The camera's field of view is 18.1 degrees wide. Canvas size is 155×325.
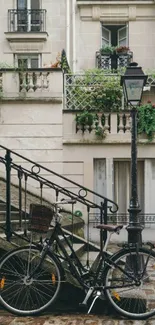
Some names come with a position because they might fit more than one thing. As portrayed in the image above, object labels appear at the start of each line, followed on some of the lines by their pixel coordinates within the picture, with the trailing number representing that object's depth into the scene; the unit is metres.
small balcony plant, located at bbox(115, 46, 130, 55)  18.27
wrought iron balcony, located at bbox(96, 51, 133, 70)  18.19
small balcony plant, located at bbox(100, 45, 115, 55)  18.25
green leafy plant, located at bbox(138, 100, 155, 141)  12.58
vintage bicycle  5.79
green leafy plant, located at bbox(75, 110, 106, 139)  12.55
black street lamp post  7.47
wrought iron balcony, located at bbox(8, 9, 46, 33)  19.30
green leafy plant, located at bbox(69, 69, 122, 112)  12.95
